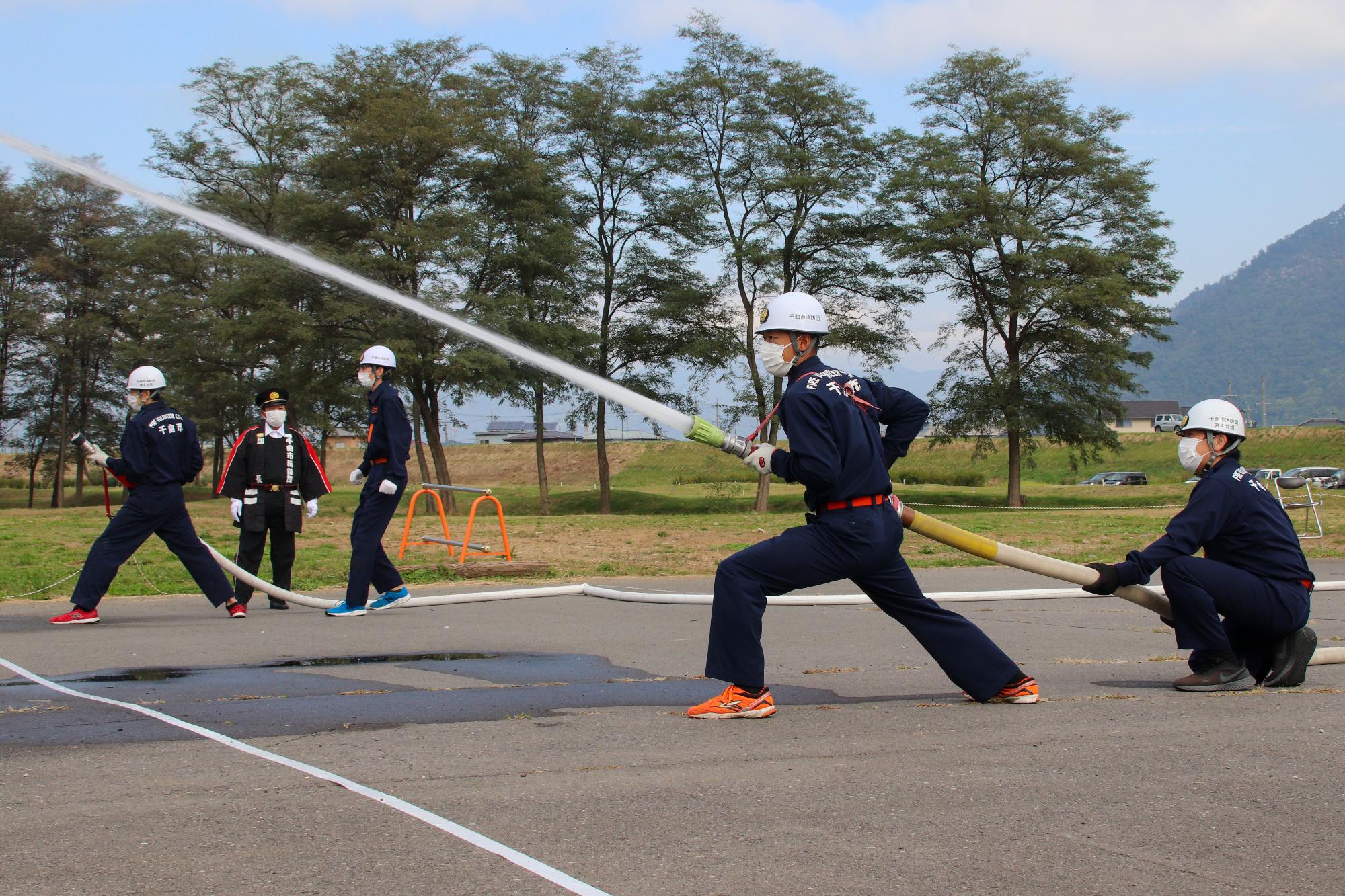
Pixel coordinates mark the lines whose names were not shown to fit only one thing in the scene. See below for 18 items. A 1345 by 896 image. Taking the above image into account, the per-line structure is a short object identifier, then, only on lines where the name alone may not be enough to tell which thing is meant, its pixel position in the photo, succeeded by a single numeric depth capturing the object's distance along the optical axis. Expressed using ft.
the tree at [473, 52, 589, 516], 122.31
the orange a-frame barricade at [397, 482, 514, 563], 47.11
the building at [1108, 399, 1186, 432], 445.78
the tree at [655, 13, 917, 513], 139.03
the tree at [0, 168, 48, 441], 154.10
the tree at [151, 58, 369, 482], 115.44
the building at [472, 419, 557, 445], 401.16
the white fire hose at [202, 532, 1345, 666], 23.72
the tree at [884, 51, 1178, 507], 143.54
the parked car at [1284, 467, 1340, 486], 184.65
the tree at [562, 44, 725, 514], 139.33
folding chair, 46.57
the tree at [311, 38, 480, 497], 112.57
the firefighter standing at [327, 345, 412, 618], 33.30
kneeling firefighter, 20.95
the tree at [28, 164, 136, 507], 155.63
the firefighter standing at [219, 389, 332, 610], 35.73
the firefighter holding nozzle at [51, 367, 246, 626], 32.50
